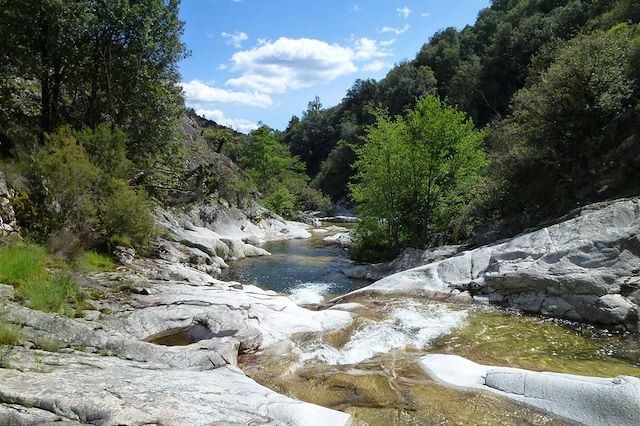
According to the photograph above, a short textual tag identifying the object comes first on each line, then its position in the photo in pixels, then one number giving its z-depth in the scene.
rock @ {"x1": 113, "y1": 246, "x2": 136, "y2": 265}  18.34
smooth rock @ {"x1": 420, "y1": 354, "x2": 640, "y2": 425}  8.09
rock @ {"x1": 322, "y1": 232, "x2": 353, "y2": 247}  38.15
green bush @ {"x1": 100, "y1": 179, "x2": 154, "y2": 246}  17.80
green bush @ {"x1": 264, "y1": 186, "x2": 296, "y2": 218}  57.25
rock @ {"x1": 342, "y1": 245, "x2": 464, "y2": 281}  24.31
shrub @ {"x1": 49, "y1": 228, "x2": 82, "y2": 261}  15.55
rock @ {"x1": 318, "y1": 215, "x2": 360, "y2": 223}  69.50
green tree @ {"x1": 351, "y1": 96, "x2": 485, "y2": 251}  26.75
